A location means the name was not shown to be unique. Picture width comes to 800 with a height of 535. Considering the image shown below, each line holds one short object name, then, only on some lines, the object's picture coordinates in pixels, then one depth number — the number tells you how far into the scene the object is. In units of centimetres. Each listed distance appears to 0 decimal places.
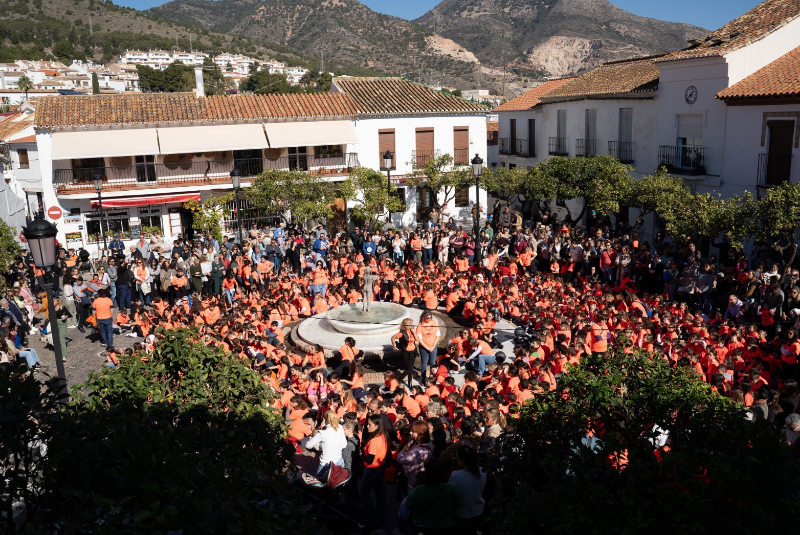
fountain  1314
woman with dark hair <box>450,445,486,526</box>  598
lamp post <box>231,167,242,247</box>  1748
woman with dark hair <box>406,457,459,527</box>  584
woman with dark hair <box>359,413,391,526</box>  735
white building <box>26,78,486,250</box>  2541
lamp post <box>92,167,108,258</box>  2262
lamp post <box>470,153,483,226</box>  1755
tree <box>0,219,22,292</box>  1583
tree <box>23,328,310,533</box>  318
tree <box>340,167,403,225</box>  2522
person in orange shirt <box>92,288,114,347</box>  1405
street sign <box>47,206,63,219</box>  2459
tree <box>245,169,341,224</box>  2339
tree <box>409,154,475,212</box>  2697
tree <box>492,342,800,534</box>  351
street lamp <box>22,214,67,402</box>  834
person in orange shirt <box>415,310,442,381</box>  1186
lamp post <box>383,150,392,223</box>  2181
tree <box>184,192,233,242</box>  2406
